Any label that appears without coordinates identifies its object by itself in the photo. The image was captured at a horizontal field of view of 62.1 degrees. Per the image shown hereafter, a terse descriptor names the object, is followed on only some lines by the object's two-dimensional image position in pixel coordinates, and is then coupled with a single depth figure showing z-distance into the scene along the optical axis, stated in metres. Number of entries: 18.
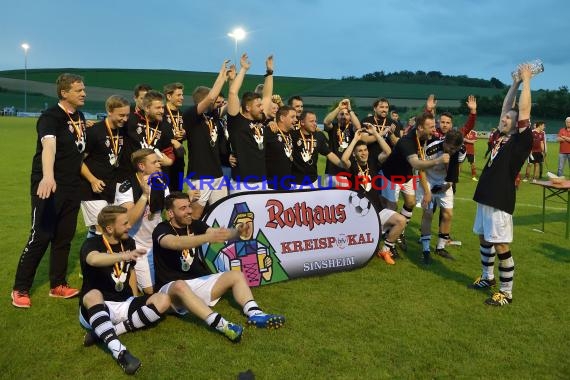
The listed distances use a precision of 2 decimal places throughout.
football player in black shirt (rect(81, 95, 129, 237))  5.73
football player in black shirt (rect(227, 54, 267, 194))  6.91
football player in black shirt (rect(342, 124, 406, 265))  7.54
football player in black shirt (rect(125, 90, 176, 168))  6.05
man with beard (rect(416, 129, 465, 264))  7.73
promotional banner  6.20
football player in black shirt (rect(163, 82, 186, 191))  6.64
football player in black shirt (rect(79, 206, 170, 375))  4.50
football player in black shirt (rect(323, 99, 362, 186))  8.66
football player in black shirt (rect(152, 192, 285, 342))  4.81
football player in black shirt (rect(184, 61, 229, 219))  6.86
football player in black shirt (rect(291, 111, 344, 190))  7.80
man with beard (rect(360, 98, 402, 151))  9.18
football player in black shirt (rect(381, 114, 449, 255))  6.95
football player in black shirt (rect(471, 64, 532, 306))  5.66
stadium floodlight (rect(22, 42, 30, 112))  72.44
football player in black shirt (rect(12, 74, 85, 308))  5.41
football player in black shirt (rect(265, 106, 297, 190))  7.46
